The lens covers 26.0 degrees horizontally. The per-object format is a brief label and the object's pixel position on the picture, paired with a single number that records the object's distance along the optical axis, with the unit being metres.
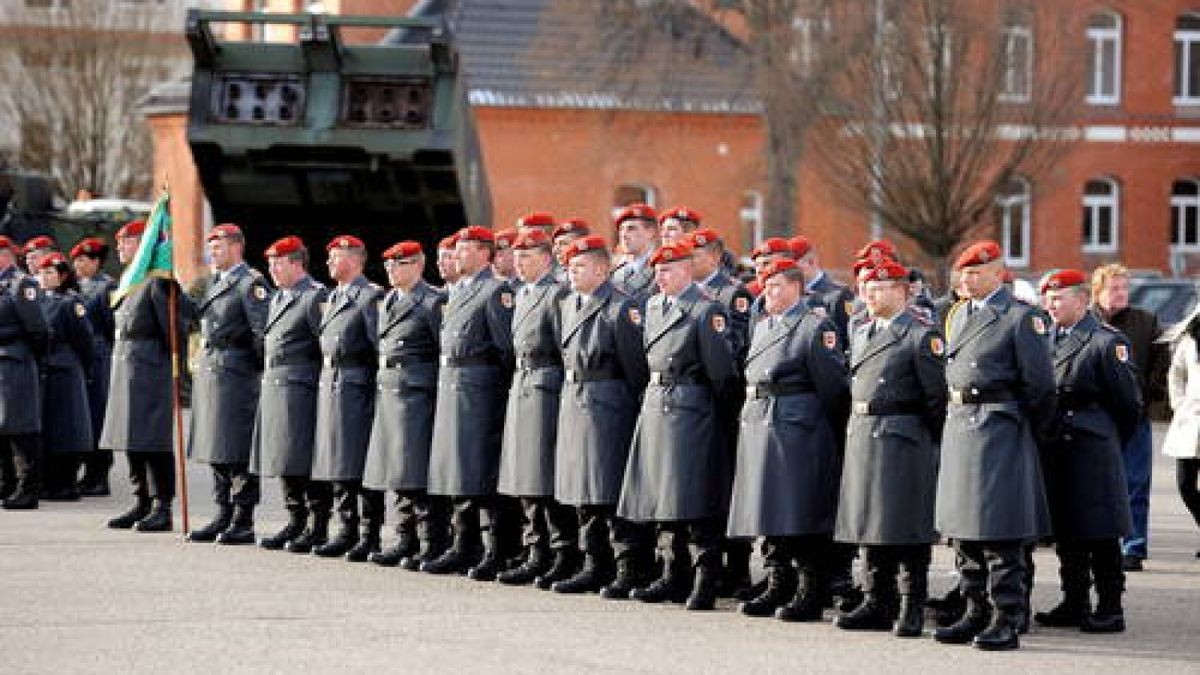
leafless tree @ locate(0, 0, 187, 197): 57.84
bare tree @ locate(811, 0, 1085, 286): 36.56
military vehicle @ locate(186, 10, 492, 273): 21.53
